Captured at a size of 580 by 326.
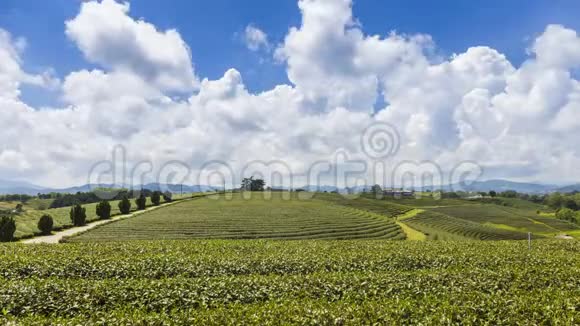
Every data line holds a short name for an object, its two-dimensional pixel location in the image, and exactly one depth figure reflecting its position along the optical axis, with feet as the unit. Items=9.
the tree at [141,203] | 239.71
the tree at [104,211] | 190.88
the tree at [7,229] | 123.65
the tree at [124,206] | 213.87
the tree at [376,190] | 536.50
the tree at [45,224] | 143.33
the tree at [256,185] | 549.42
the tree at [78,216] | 165.78
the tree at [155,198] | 270.26
